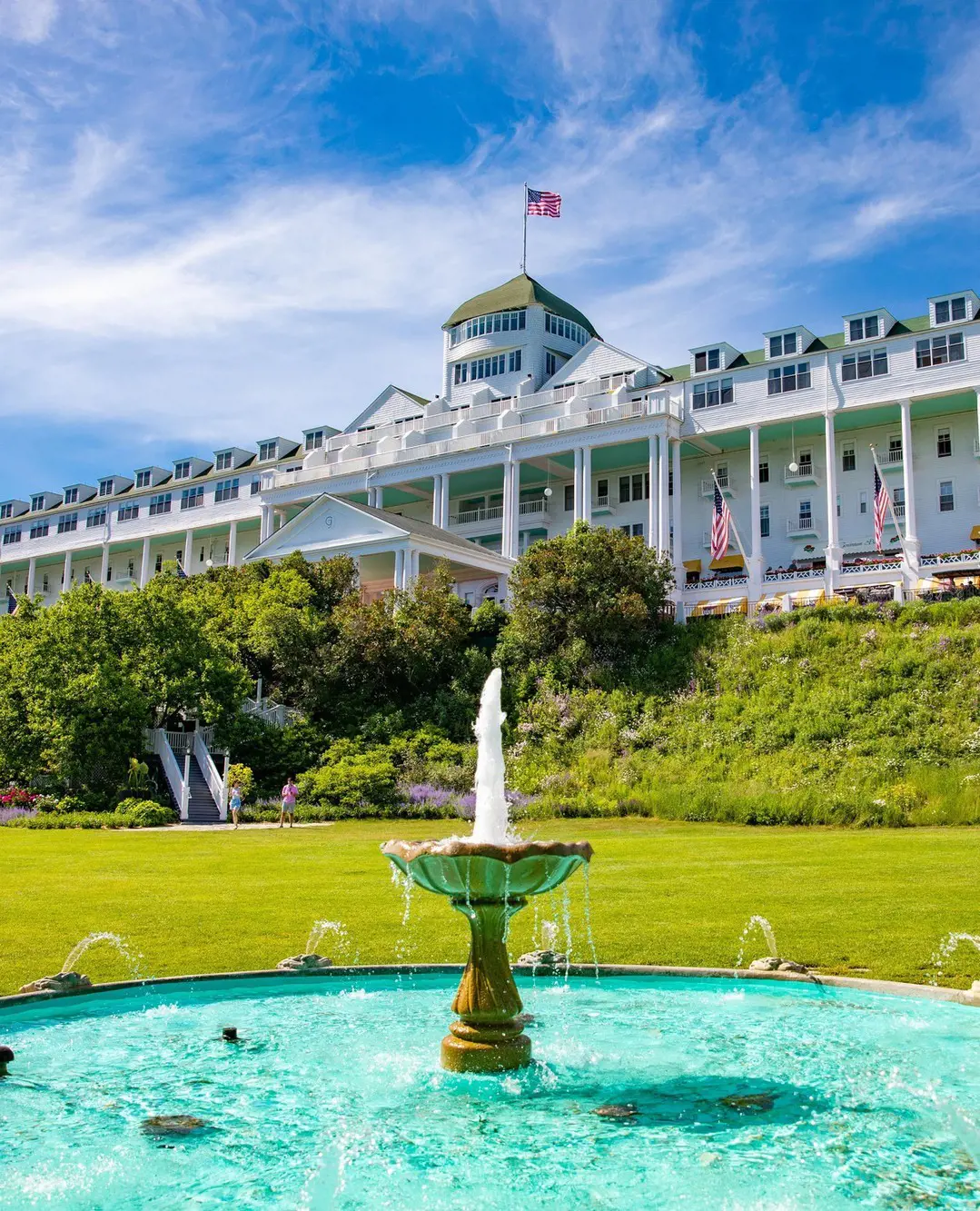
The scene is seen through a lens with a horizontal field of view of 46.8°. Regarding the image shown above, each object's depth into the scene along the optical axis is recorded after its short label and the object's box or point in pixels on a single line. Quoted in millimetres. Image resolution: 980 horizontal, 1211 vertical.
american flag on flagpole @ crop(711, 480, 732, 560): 41438
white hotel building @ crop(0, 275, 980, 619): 46812
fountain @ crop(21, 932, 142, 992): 10273
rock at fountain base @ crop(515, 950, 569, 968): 11945
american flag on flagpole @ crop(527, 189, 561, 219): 54250
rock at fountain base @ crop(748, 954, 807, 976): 11289
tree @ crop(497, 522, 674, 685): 39281
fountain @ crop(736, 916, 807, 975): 11289
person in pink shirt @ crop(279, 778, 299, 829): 29827
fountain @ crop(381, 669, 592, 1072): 8430
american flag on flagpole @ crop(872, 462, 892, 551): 40188
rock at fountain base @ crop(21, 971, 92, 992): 10266
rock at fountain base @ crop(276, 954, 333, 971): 11242
